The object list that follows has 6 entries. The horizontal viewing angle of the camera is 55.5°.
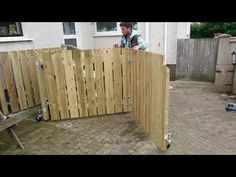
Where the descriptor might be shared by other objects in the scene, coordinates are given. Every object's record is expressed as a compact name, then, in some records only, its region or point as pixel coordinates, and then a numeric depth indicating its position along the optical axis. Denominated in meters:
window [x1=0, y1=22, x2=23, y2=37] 6.05
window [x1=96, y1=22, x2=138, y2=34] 9.34
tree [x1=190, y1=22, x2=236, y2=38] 9.83
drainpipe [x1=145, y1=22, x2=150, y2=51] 8.41
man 4.69
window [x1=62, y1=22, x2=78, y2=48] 8.92
